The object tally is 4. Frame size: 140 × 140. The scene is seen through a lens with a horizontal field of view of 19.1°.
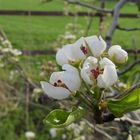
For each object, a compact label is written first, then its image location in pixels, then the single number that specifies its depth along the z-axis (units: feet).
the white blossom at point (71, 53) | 0.98
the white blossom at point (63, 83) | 0.95
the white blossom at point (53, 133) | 13.89
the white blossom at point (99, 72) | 0.95
